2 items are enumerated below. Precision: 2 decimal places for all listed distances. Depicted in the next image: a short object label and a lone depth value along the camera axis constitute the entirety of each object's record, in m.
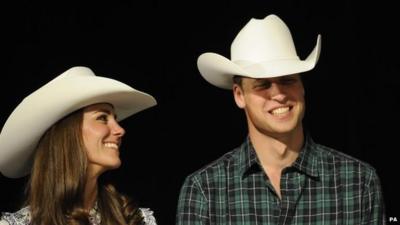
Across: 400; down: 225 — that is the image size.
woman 4.93
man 5.17
